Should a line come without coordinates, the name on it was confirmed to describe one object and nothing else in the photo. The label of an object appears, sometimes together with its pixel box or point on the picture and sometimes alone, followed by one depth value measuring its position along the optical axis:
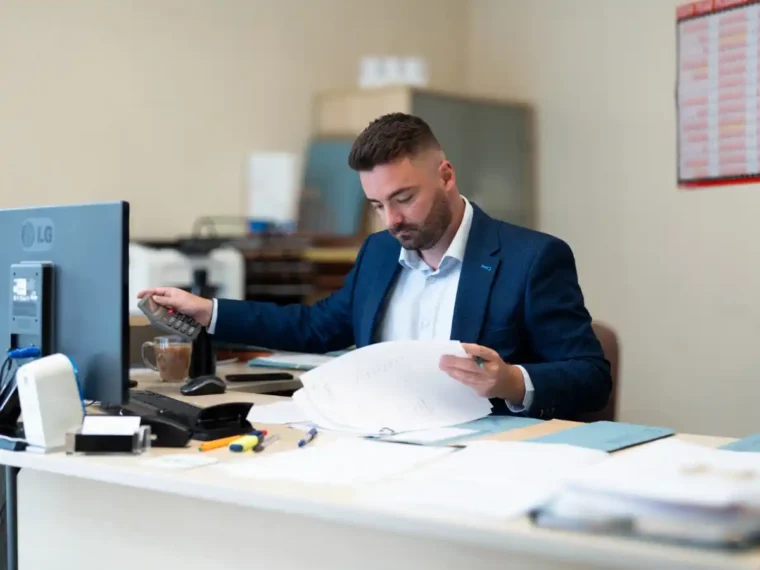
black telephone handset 2.04
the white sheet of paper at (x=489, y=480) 1.08
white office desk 0.97
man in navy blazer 1.99
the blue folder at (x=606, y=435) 1.46
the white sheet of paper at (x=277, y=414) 1.71
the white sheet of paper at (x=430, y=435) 1.52
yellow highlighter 1.45
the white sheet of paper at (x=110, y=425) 1.44
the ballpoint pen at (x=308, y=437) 1.50
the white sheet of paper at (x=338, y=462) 1.27
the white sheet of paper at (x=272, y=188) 4.02
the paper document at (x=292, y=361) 2.42
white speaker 1.45
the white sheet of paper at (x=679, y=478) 0.92
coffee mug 2.21
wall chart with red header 3.73
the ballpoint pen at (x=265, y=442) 1.47
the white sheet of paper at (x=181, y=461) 1.35
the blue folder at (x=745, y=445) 1.38
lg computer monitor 1.51
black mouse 2.02
